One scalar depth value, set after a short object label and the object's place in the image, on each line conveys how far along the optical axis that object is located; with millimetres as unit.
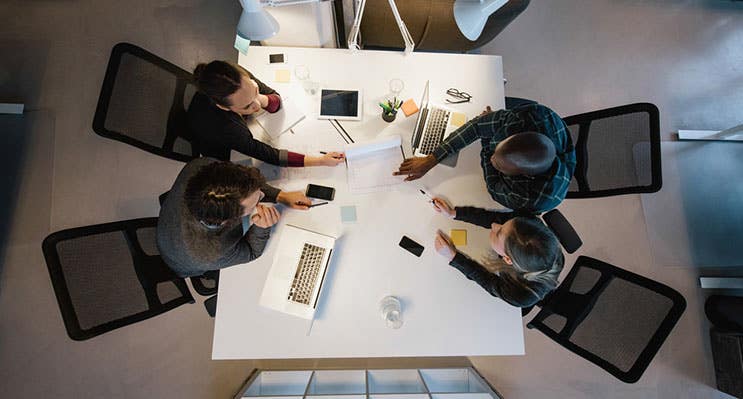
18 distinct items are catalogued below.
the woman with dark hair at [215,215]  1272
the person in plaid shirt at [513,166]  1481
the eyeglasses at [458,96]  1733
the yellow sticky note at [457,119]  1698
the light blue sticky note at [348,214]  1598
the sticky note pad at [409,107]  1693
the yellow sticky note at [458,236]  1611
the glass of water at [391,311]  1518
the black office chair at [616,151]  1599
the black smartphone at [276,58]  1706
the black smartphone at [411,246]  1591
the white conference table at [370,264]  1522
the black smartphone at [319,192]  1601
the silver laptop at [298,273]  1497
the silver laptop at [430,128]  1676
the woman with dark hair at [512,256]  1320
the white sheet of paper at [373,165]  1624
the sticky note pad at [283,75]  1702
